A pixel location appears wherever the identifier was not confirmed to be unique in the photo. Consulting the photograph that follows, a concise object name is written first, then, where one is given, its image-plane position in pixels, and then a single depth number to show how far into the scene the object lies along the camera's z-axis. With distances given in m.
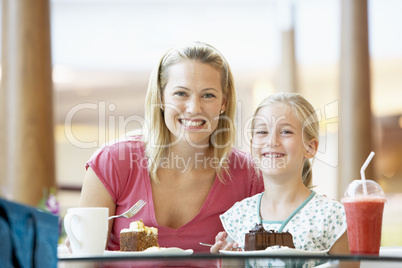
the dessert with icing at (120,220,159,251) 2.41
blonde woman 2.75
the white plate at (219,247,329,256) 2.18
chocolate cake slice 2.32
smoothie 2.21
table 2.01
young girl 2.53
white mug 2.24
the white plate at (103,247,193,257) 2.19
